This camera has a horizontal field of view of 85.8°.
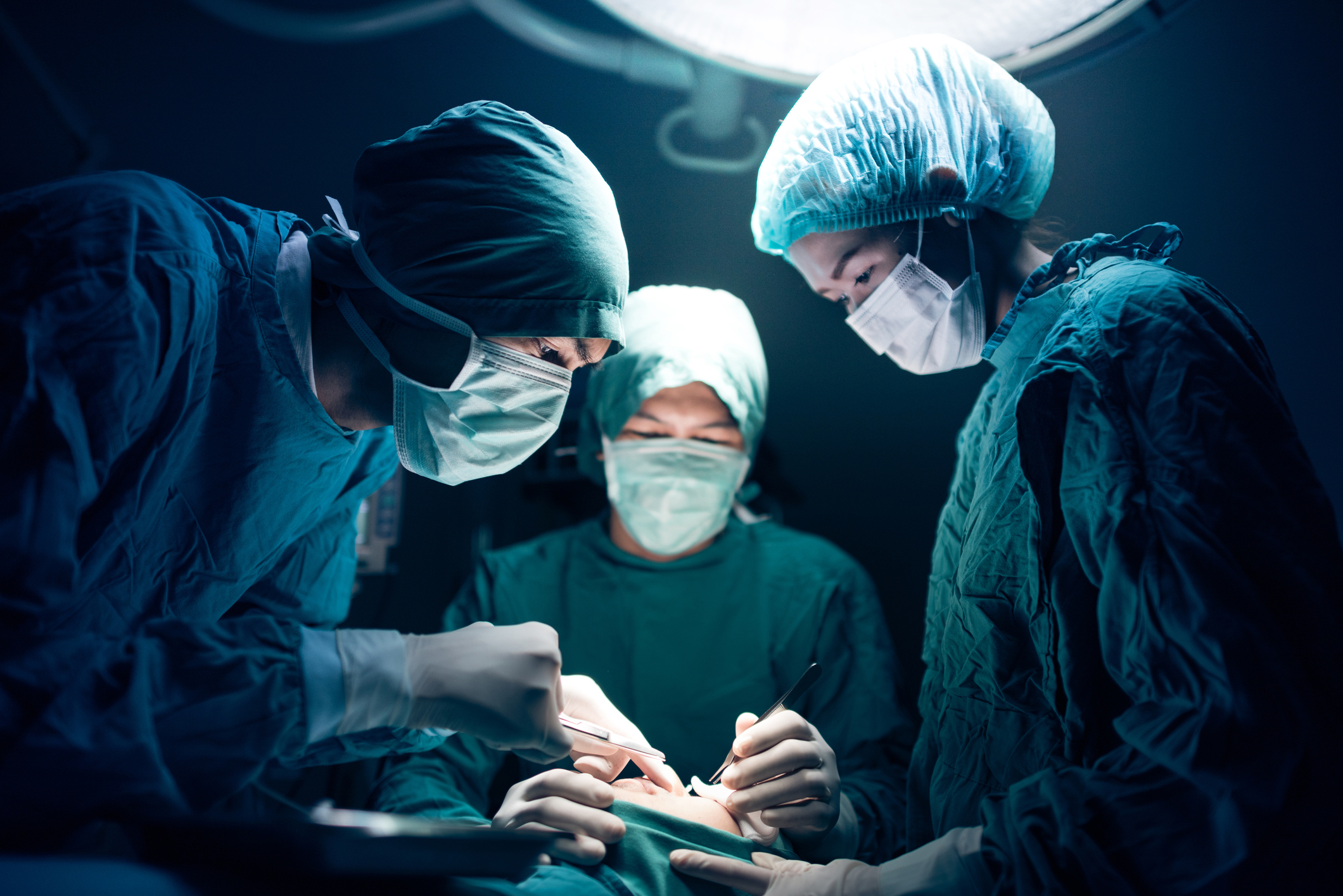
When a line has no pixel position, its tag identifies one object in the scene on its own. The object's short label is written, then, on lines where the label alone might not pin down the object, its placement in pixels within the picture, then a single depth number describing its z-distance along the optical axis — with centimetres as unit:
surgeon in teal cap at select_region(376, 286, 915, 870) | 176
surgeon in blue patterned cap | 79
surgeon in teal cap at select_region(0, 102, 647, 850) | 81
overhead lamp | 115
